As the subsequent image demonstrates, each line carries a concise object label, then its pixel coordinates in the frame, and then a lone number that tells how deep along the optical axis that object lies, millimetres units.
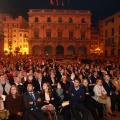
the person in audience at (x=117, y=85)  5157
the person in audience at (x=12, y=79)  5926
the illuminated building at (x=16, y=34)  39816
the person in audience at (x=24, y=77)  6235
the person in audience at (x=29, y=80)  5412
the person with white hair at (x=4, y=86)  4948
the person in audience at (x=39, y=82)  5561
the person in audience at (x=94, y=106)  4339
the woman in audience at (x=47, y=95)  4406
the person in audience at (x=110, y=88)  5057
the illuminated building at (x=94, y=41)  40712
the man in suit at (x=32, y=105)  3841
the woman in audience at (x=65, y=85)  4689
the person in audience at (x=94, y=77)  6429
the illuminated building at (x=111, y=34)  28266
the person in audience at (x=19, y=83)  5377
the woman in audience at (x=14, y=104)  3905
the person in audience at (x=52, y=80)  6022
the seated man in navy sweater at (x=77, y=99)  4191
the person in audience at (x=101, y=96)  4693
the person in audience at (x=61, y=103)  4219
